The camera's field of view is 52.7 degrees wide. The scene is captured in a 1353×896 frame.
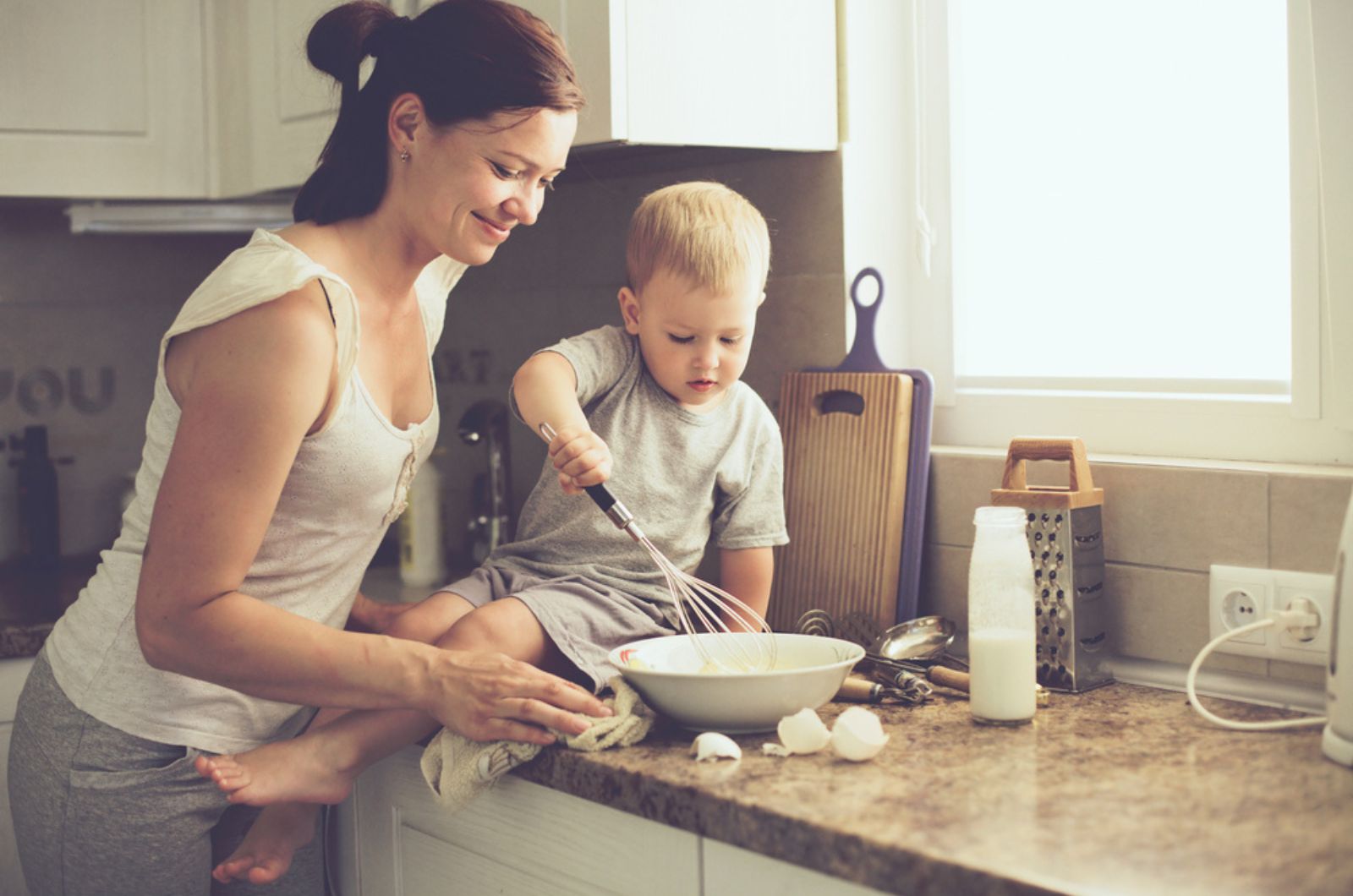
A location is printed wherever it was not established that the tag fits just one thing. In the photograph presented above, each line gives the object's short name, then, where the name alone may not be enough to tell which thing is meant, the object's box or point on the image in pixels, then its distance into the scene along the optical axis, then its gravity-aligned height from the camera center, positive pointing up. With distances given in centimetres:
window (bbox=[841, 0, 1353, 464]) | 135 +23
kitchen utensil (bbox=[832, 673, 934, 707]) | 129 -24
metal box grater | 133 -14
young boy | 126 -5
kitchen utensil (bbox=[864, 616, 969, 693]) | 139 -22
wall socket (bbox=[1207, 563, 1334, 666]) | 124 -17
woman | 109 -3
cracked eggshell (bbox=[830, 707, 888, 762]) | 108 -24
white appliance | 105 -19
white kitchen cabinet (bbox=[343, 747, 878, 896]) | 106 -36
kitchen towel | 116 -27
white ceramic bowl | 114 -22
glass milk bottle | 120 -17
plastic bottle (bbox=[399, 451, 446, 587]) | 205 -15
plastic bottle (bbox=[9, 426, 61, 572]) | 227 -9
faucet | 204 -7
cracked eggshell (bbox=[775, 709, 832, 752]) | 112 -25
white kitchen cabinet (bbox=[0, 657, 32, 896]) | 176 -43
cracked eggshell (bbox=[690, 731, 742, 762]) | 112 -26
